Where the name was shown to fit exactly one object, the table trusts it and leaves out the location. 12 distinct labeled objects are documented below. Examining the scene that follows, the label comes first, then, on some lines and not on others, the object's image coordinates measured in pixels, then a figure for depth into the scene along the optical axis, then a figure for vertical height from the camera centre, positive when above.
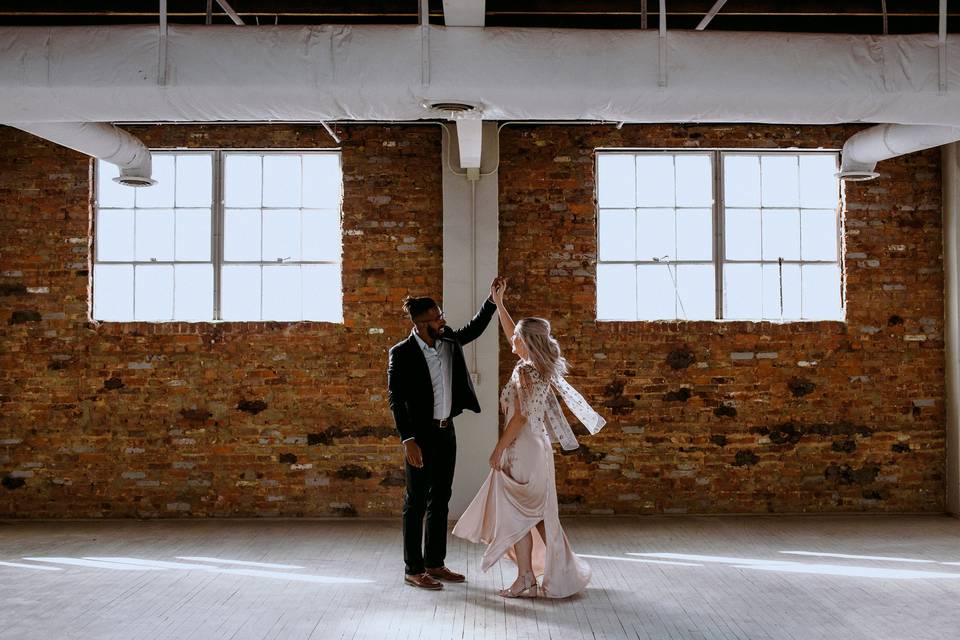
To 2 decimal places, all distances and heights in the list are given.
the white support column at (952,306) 7.28 +0.29
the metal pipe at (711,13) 4.90 +1.84
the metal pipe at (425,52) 4.42 +1.43
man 5.03 -0.42
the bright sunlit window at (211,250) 7.44 +0.76
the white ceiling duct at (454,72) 4.44 +1.36
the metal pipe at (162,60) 4.42 +1.39
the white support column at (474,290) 7.18 +0.41
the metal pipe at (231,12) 4.89 +1.83
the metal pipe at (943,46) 4.51 +1.51
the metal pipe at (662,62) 4.49 +1.41
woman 4.81 -0.75
